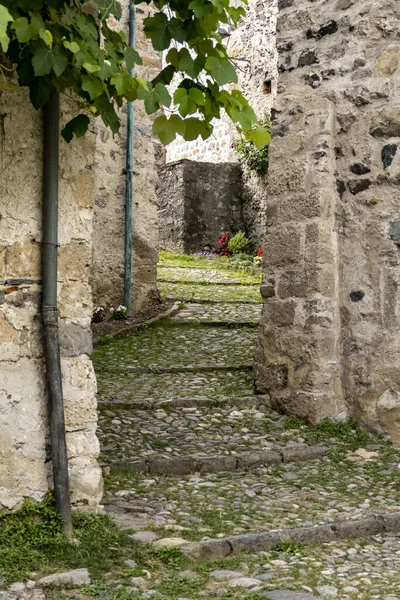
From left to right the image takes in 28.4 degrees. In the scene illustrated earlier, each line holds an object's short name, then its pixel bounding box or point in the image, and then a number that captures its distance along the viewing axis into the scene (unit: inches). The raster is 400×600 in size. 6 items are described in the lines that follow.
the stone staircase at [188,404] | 188.1
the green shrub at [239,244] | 592.0
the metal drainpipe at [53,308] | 134.5
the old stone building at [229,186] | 605.0
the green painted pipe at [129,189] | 348.2
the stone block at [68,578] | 118.0
